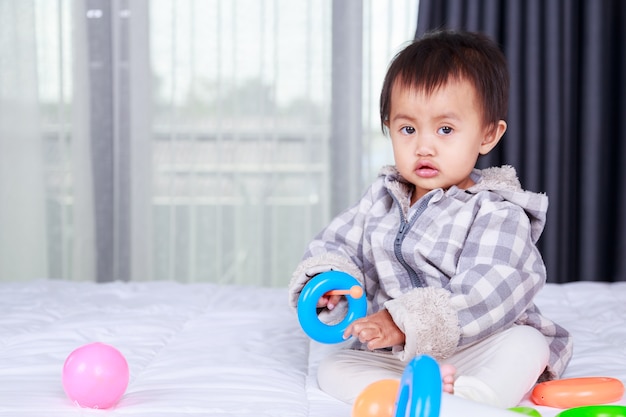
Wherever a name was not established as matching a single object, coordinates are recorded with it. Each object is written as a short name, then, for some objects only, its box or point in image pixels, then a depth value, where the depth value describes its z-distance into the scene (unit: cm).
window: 270
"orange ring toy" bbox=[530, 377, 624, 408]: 101
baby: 105
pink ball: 95
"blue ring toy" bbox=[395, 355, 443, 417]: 70
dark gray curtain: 261
